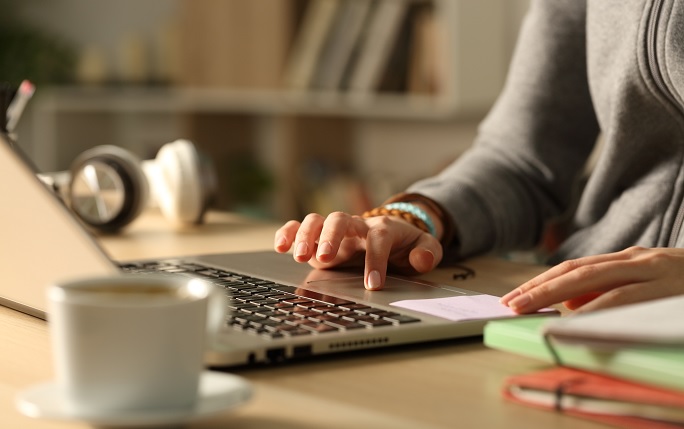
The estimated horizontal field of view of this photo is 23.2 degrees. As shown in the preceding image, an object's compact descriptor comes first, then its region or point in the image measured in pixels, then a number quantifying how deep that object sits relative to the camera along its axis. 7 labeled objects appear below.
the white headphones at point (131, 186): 1.71
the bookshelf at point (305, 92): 3.23
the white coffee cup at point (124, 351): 0.88
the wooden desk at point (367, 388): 0.93
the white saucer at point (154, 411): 0.87
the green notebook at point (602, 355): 0.91
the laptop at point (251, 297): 1.01
